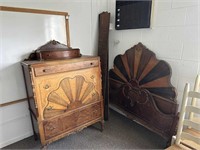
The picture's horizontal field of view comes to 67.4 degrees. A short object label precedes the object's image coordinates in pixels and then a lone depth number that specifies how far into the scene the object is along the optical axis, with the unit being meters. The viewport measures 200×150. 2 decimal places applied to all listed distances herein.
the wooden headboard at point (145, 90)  1.66
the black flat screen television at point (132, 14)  1.81
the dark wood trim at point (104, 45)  2.27
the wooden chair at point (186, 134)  1.20
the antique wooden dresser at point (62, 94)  1.51
